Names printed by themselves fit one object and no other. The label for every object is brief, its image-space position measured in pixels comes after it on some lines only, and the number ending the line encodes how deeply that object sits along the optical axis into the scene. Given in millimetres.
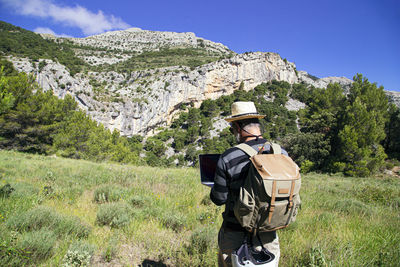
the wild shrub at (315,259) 1802
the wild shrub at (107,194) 3807
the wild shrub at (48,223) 2348
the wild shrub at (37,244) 1924
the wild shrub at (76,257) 1745
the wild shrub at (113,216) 2812
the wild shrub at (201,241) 2338
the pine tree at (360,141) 21984
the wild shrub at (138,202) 3694
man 1425
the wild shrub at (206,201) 3923
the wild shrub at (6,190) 3195
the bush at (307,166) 27227
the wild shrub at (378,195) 4859
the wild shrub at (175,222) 2938
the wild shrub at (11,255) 1712
